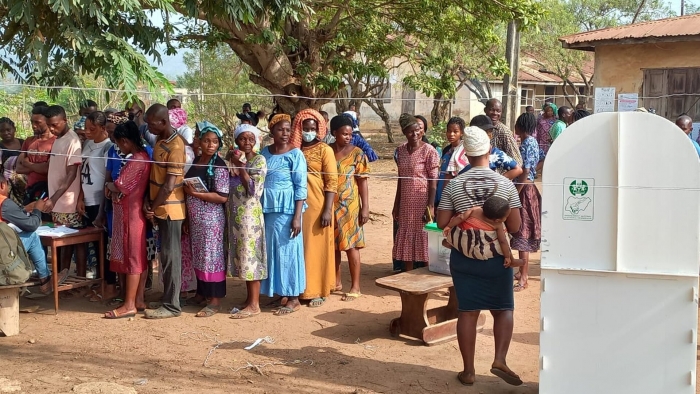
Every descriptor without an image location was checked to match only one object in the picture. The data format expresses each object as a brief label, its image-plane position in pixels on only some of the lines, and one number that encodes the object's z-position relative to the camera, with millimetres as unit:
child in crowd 4402
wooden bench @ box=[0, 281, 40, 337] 5773
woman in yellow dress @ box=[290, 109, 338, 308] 6449
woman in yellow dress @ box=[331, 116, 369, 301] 6738
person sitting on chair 5941
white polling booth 3795
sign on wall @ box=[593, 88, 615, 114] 14789
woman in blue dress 6246
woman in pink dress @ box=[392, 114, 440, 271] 6789
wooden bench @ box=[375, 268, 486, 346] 5402
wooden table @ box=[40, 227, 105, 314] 6363
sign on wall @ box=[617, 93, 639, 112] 14828
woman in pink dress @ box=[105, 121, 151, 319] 6125
